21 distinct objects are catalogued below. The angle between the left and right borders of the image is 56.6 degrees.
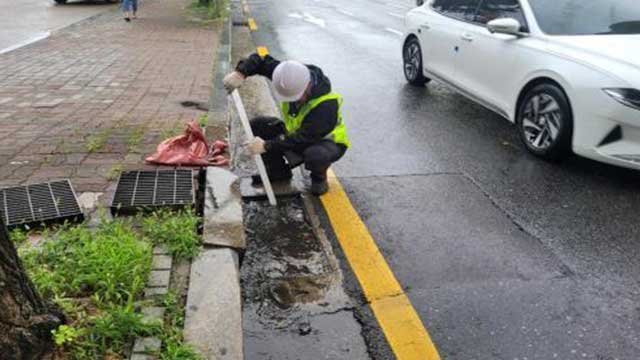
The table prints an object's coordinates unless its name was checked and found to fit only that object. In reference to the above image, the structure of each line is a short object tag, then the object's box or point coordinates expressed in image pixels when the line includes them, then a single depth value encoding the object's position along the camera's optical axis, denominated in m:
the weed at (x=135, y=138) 5.17
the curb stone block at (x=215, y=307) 2.70
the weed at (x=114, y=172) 4.48
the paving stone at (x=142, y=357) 2.51
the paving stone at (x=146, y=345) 2.56
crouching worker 4.21
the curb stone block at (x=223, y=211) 3.60
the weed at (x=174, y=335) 2.54
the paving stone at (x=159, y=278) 3.06
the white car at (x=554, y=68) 4.63
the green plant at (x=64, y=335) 2.46
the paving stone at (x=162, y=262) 3.22
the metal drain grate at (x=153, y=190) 3.93
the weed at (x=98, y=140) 5.09
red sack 4.79
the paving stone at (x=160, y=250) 3.36
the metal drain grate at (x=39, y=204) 3.68
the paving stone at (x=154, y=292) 2.95
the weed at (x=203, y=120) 5.81
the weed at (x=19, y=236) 3.44
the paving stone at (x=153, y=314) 2.72
